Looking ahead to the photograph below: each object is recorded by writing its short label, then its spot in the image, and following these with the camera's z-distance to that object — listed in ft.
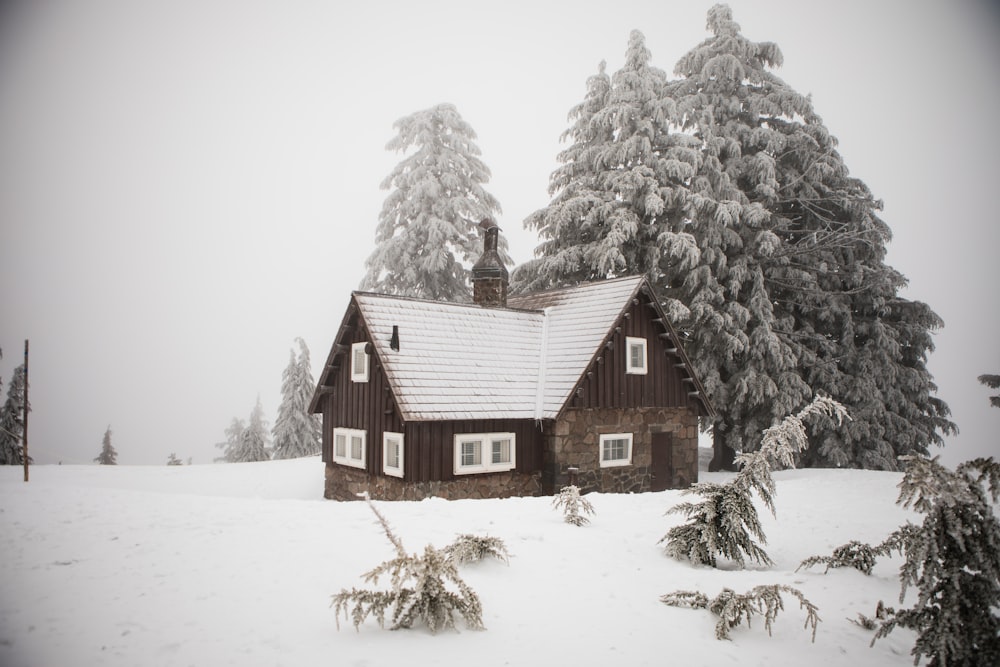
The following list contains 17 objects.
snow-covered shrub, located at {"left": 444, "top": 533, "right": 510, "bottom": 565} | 22.36
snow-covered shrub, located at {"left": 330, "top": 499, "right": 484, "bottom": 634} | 16.63
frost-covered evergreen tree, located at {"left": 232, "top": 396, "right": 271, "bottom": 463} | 109.60
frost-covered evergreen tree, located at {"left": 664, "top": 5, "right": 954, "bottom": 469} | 67.67
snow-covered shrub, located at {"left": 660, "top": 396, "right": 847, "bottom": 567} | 24.00
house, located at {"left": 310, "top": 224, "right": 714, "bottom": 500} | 47.09
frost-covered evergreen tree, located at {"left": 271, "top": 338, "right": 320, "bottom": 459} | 102.94
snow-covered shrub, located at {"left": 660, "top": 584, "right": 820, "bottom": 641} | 17.72
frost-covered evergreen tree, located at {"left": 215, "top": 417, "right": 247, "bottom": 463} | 142.00
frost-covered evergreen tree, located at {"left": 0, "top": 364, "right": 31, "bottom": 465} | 78.95
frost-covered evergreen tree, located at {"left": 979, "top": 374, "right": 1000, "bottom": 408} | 53.31
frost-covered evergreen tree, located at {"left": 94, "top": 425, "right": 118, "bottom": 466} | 138.51
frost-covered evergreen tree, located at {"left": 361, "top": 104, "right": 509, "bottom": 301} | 80.07
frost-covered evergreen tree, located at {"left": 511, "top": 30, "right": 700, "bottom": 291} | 69.10
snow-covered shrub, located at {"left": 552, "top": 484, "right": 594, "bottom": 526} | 30.37
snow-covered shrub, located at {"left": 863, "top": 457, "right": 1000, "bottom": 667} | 15.10
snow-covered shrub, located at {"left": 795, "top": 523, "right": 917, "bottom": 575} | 24.71
